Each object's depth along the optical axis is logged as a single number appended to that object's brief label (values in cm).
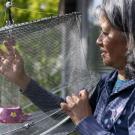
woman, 206
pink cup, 224
